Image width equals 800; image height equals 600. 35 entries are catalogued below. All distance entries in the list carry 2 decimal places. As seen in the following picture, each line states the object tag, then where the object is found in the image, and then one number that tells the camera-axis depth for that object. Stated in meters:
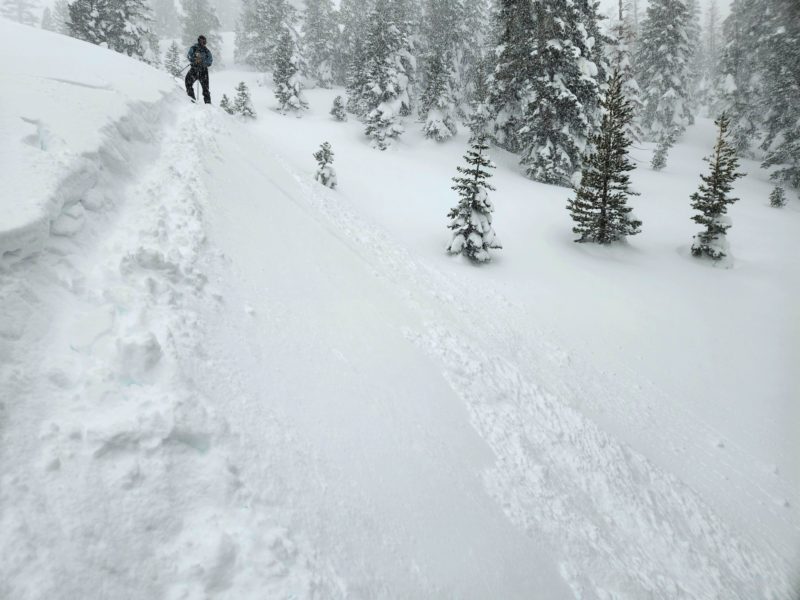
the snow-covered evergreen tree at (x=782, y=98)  24.52
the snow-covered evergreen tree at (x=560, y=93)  18.14
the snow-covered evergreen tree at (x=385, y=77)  24.00
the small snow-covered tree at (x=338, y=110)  27.12
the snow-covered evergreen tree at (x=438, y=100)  25.14
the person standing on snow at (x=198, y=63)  11.28
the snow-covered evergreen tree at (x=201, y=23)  48.47
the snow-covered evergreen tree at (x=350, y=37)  32.30
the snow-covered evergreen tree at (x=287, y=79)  28.47
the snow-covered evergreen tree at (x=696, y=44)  44.16
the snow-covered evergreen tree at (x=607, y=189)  13.63
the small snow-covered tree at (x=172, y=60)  35.31
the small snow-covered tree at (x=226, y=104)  23.53
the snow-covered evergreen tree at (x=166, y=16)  70.81
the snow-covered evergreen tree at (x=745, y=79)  29.39
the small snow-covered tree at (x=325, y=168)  15.03
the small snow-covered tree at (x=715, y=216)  13.49
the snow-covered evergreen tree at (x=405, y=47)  25.80
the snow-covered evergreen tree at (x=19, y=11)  74.50
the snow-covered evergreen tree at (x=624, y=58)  27.65
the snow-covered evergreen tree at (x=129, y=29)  24.12
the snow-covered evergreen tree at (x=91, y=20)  23.34
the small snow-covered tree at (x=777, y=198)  21.19
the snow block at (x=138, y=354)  3.00
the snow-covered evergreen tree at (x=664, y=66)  32.31
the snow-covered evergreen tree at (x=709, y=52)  56.03
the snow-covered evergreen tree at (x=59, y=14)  56.19
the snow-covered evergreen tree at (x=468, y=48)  32.78
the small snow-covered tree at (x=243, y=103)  24.53
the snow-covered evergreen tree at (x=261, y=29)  41.42
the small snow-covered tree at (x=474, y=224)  11.43
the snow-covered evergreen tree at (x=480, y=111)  22.20
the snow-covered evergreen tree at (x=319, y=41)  40.41
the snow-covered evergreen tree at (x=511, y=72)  18.98
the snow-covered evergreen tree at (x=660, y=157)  25.47
